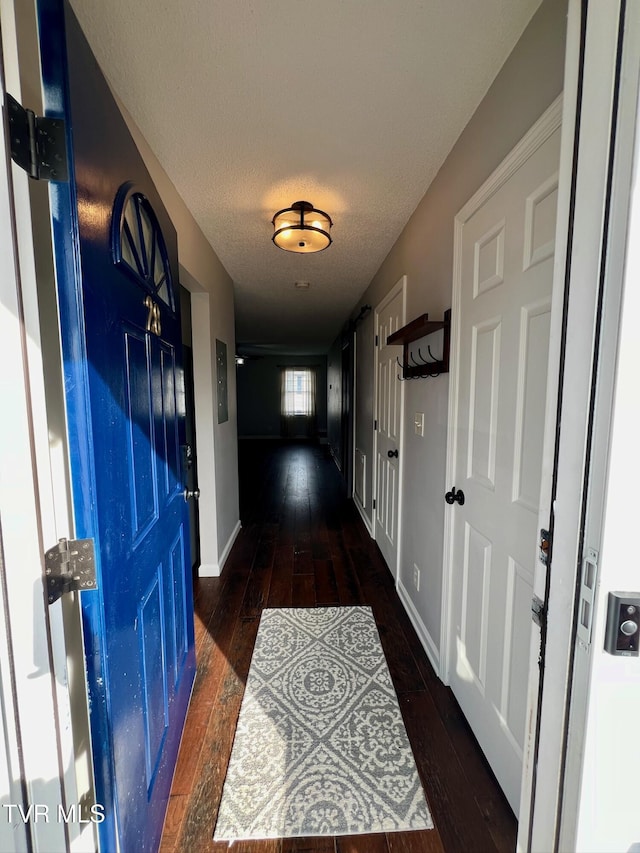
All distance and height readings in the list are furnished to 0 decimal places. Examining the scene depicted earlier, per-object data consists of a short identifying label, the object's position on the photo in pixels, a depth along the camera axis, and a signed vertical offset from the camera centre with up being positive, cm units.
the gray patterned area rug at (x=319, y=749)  114 -136
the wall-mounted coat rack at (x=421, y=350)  160 +25
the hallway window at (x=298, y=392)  986 +11
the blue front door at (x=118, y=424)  71 -7
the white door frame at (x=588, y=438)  52 -7
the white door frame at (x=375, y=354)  227 +37
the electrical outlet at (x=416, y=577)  205 -105
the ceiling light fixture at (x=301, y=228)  191 +91
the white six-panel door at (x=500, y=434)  104 -13
